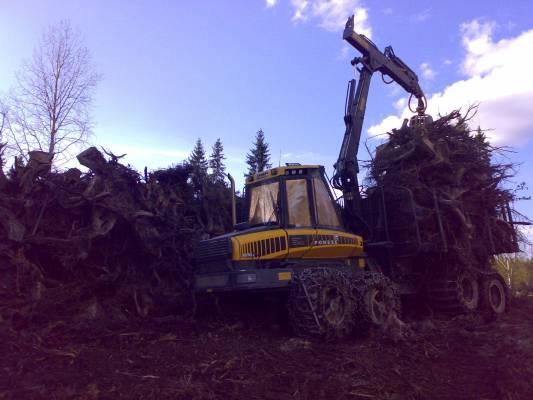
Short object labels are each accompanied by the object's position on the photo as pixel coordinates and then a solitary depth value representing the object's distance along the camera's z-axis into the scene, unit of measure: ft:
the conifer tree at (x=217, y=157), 134.22
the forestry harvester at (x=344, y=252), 23.99
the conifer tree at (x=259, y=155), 125.90
